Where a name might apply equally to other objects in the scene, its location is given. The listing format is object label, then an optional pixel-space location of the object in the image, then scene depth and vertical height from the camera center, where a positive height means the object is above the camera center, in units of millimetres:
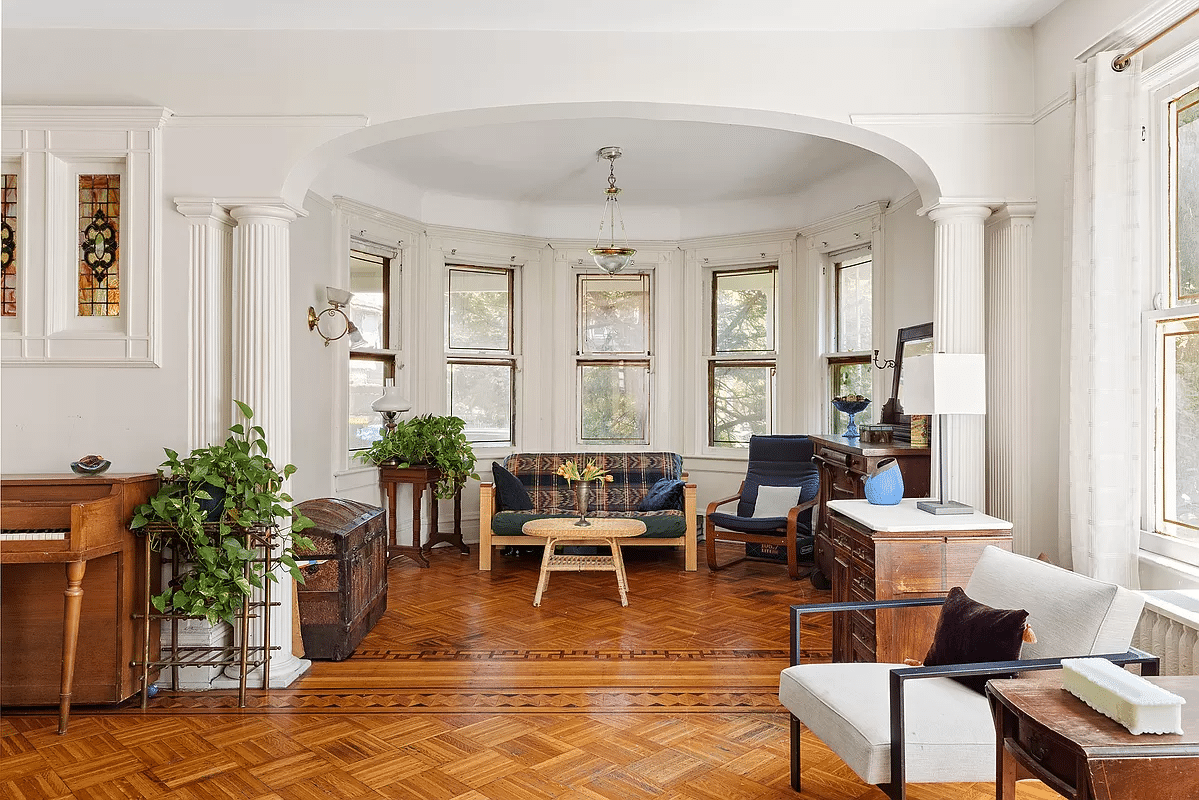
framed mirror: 5129 +311
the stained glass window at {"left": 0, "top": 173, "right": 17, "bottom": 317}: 3682 +693
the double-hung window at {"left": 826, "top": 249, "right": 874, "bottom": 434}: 6430 +598
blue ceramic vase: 3664 -385
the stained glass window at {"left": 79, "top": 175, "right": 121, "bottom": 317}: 3744 +706
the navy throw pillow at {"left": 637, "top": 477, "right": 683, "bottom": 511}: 6582 -775
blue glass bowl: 5578 -30
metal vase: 5571 -684
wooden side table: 1532 -675
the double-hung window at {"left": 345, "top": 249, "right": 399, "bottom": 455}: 6555 +495
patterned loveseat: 6199 -806
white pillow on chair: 6344 -770
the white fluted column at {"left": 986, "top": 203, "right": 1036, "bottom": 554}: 3670 +126
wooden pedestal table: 6358 -673
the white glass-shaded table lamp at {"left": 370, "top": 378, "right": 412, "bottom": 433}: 6324 -37
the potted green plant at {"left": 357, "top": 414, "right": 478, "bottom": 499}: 6445 -384
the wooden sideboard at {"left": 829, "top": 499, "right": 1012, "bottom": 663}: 3148 -646
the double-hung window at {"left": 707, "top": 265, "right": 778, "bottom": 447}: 7434 +420
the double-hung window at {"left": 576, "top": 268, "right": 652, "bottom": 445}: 7770 +456
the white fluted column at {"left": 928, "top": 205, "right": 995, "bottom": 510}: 3766 +402
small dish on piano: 3547 -281
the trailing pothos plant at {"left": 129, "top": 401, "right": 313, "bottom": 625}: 3500 -510
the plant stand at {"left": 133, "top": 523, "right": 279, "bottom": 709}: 3551 -1083
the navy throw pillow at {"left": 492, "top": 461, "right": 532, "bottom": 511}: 6422 -703
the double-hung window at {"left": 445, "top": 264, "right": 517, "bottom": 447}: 7453 +454
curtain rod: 2825 +1246
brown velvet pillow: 2328 -686
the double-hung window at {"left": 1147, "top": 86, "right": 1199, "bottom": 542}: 2881 +183
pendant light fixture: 6070 +1135
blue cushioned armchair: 6113 -778
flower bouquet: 5641 -547
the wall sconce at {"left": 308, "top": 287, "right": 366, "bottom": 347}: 5824 +639
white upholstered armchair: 2178 -870
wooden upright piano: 3418 -891
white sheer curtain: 2988 +299
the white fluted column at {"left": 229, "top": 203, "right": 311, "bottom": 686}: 3775 +308
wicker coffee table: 5189 -894
